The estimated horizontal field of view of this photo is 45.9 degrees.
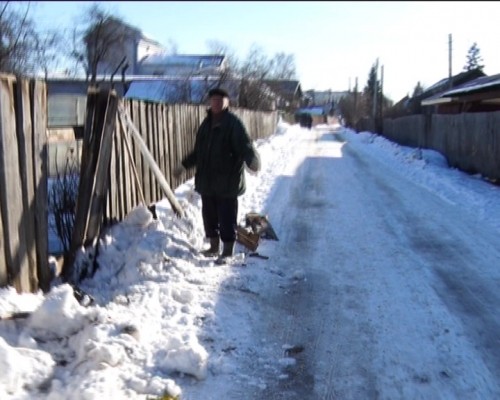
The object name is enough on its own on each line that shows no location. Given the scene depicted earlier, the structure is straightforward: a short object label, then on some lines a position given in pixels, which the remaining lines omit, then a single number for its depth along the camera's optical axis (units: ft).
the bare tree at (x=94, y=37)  90.01
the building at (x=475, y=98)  62.58
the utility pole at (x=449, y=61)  127.93
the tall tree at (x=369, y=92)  178.79
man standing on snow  20.47
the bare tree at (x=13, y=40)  44.37
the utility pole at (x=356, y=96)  254.20
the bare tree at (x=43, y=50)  60.30
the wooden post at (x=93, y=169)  17.65
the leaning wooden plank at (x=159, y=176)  21.91
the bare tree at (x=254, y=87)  111.74
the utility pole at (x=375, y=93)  170.50
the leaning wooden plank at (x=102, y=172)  18.06
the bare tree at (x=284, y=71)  183.93
